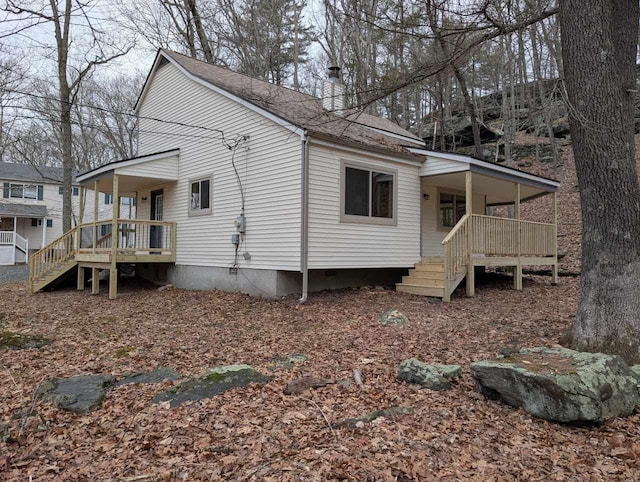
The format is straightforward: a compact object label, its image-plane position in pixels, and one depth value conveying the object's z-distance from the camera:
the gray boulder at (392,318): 7.16
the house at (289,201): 9.36
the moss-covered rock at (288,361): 5.02
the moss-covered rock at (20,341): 6.04
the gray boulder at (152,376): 4.62
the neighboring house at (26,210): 24.50
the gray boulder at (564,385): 3.42
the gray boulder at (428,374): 4.24
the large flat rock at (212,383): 4.10
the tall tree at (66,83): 16.06
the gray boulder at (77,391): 3.96
